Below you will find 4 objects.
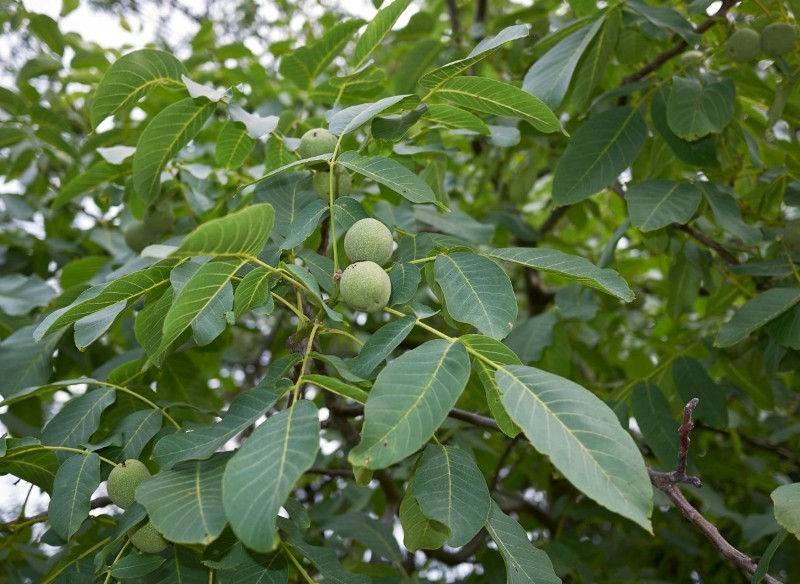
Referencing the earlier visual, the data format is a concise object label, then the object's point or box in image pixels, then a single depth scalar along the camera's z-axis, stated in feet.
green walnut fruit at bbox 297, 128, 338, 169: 3.98
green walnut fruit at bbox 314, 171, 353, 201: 4.07
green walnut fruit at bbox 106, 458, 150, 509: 3.50
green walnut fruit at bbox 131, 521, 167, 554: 3.34
